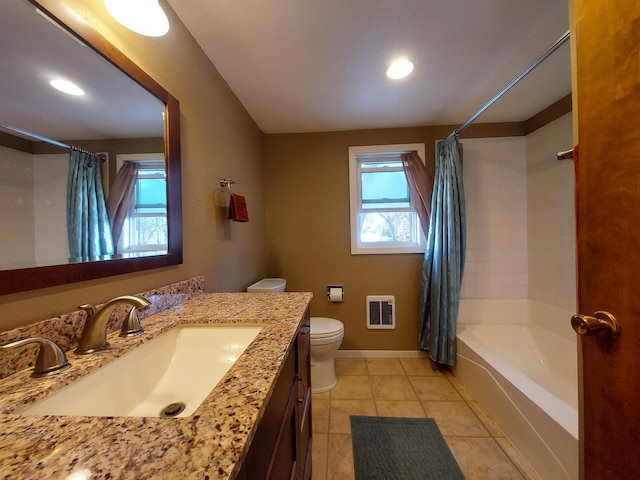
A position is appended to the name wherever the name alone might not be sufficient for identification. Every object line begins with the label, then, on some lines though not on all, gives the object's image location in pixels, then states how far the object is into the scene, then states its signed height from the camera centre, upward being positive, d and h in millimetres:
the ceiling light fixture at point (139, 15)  730 +708
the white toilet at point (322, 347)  1732 -786
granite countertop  299 -278
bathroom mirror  547 +363
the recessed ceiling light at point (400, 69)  1451 +1039
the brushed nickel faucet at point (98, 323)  614 -206
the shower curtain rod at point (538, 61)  1081 +868
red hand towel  1485 +197
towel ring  1474 +360
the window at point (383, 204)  2381 +325
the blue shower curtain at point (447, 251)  1954 -124
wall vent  2299 -702
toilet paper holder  2271 -513
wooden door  545 +26
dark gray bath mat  1187 -1145
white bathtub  1094 -882
